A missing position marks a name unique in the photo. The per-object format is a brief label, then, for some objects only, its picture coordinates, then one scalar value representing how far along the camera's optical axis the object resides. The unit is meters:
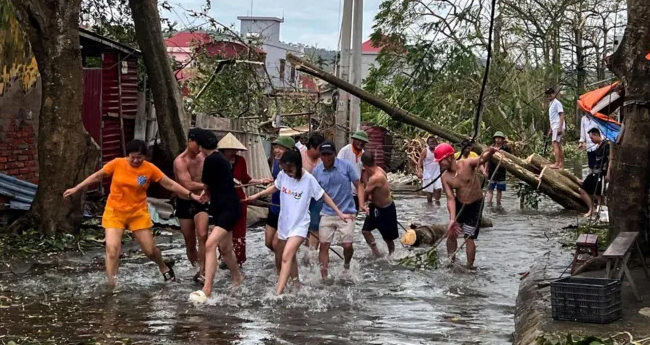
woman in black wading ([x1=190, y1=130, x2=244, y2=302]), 9.95
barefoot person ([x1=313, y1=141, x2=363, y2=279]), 11.56
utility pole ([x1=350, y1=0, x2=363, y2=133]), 24.88
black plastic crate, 7.84
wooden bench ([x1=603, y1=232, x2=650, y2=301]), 8.53
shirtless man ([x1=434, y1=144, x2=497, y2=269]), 12.28
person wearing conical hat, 11.15
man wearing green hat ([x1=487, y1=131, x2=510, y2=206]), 20.89
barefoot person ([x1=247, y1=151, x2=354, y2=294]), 10.02
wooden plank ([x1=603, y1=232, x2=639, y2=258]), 8.47
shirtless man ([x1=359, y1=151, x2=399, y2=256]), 12.73
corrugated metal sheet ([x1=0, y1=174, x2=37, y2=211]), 14.19
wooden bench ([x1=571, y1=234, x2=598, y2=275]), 10.02
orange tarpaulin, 13.17
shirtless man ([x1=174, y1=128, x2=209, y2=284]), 11.07
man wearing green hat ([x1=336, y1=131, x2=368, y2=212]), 14.15
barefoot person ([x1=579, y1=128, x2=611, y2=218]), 16.80
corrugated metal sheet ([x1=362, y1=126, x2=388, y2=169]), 29.75
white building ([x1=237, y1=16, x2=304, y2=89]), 30.05
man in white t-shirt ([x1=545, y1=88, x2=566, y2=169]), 19.92
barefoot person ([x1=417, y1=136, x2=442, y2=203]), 21.56
